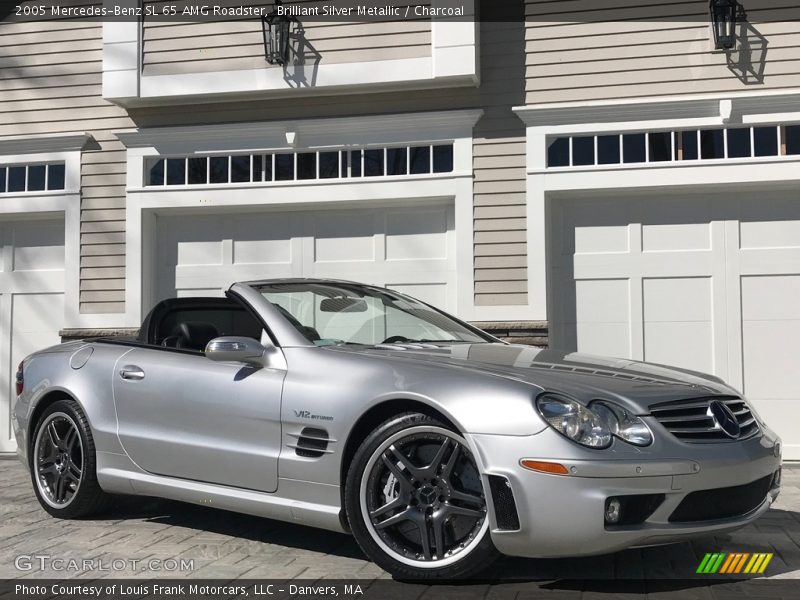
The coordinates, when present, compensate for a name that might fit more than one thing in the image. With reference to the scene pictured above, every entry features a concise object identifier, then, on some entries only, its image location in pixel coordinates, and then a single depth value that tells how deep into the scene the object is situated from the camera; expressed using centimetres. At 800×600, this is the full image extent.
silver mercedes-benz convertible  343
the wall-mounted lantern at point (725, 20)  769
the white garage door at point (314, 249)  848
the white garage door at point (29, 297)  923
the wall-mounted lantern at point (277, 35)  839
